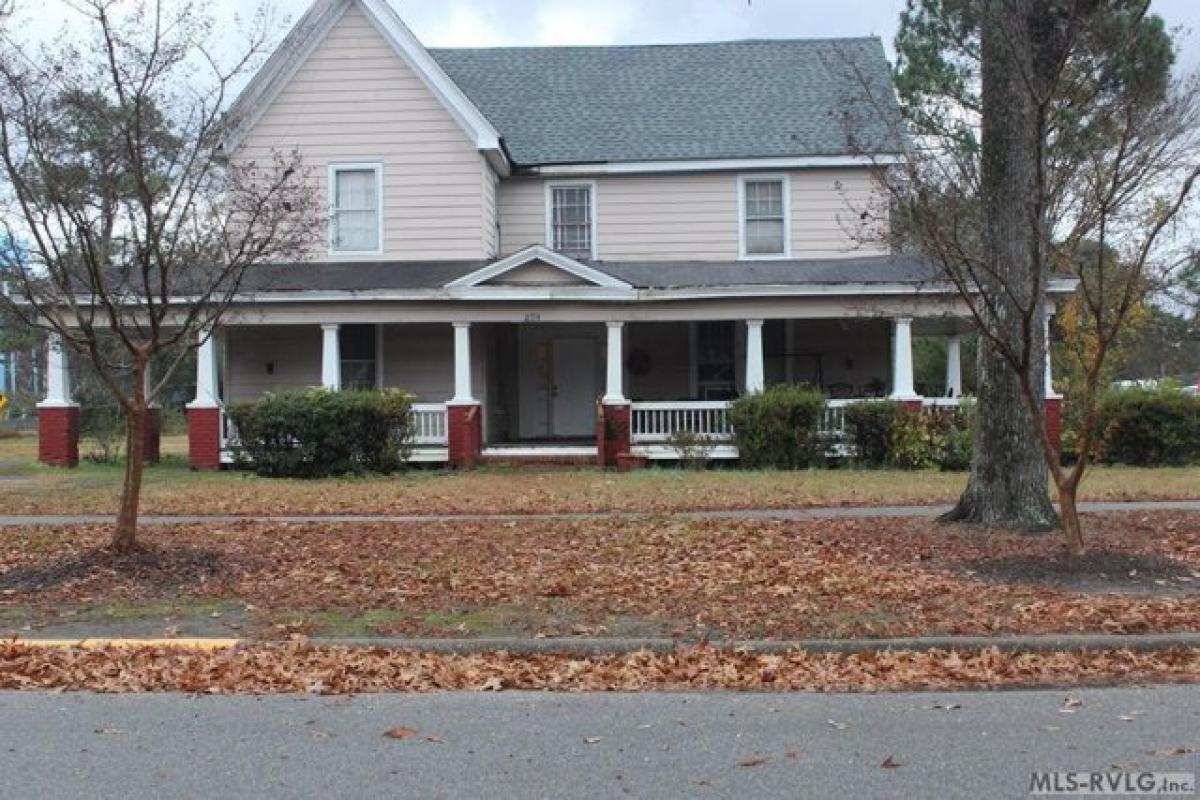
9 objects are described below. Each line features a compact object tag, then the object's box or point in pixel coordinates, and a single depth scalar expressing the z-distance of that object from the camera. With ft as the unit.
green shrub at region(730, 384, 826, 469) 60.54
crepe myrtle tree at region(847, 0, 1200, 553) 26.89
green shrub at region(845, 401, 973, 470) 59.93
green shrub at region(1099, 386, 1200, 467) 63.26
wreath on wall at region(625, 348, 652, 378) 73.77
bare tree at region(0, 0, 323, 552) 28.14
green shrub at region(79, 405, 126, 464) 70.54
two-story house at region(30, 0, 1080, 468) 62.59
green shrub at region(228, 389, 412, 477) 58.85
